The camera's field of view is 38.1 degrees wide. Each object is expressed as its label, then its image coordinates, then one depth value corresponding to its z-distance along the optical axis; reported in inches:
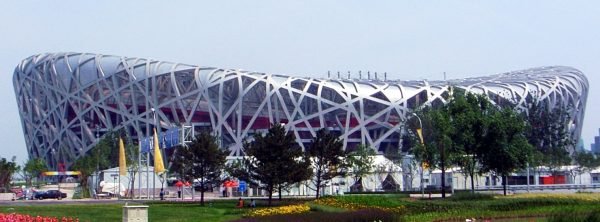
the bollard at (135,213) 902.4
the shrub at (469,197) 1560.0
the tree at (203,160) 2018.9
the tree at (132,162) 3139.5
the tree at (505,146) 1927.9
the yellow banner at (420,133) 2336.6
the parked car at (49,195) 2923.2
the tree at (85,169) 3287.4
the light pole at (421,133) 2299.5
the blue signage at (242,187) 2950.3
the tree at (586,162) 3540.8
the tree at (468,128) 1932.8
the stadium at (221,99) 4434.1
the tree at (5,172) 3459.6
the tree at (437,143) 1958.7
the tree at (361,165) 2911.9
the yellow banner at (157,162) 2463.0
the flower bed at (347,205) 1254.3
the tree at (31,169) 4227.4
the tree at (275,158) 1802.4
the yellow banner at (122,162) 2518.5
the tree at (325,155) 2014.0
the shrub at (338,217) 894.4
